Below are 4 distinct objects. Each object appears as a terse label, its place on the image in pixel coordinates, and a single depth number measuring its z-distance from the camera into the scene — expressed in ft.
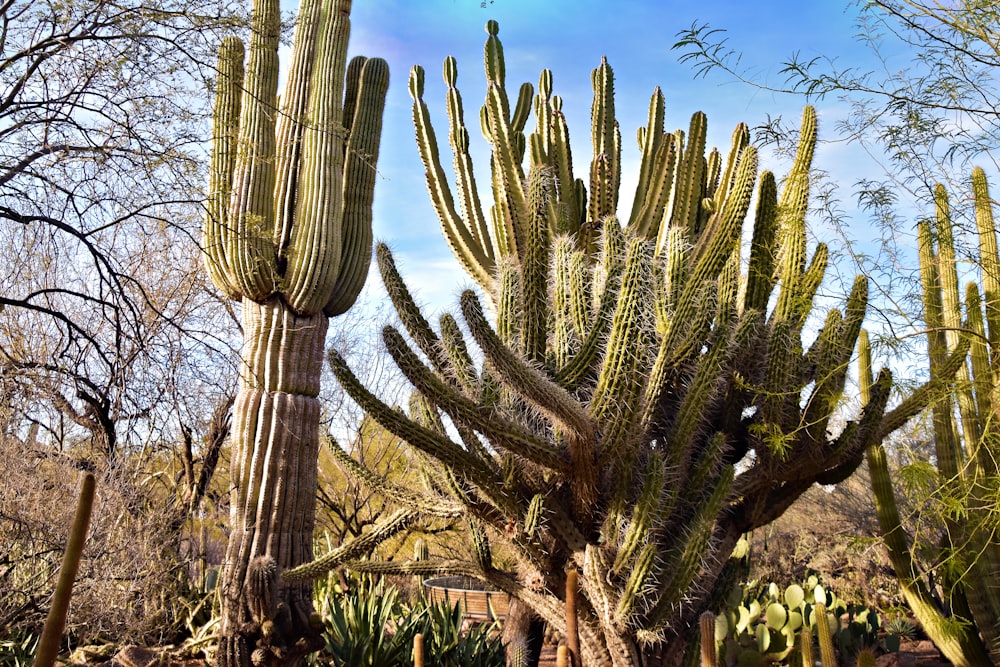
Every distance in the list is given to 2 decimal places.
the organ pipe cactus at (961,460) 19.34
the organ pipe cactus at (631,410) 14.42
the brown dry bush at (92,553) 18.19
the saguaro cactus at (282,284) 19.75
